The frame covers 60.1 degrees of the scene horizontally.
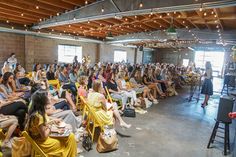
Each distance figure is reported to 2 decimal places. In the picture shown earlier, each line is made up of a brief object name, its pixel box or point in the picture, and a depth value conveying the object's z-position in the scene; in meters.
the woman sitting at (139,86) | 6.99
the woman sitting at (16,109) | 3.13
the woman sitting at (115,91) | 5.62
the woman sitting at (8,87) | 4.06
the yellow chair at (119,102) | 5.65
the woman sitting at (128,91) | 6.08
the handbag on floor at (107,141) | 3.25
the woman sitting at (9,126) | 2.99
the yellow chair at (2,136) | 3.02
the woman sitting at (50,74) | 7.08
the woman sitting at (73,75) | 7.08
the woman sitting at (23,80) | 5.96
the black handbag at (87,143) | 3.30
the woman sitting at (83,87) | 4.57
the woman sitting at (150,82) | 7.80
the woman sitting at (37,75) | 5.91
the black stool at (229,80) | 9.90
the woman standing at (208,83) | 6.74
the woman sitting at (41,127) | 2.23
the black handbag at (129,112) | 5.26
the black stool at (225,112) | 3.41
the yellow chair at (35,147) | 2.20
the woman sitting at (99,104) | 3.60
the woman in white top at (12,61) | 9.31
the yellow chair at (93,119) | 3.50
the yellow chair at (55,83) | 6.00
